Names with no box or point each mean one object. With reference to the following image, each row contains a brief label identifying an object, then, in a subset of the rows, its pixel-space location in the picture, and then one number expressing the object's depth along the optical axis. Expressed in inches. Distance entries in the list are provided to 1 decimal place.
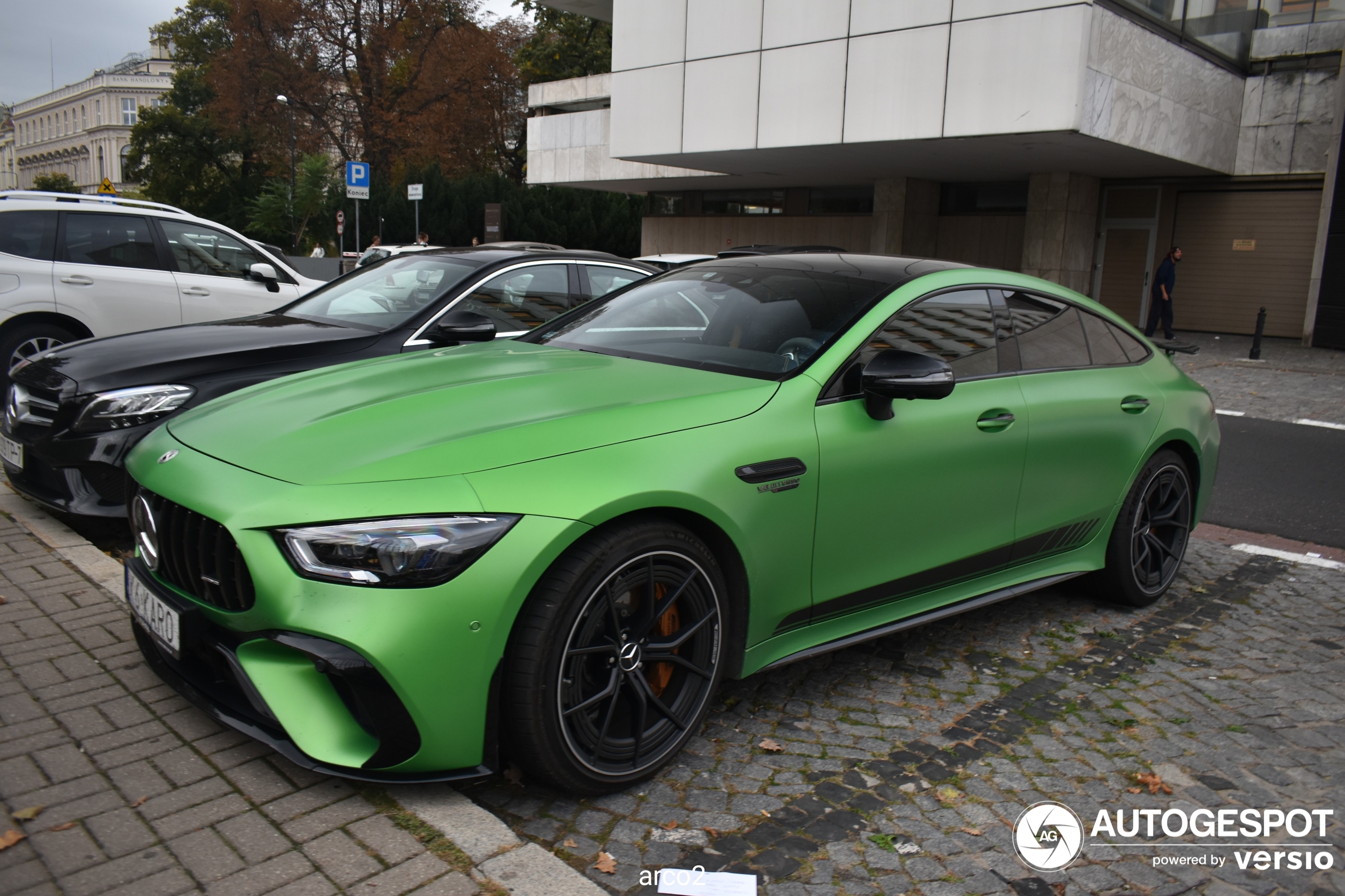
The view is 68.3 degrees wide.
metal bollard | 701.3
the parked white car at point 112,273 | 295.3
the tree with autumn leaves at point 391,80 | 1686.8
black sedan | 183.9
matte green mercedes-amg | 98.6
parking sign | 987.3
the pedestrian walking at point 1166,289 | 828.0
